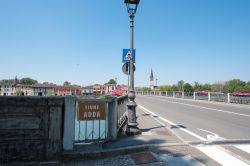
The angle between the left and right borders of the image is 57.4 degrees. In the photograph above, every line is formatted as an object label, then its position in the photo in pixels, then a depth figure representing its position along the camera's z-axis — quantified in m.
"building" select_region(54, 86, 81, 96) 132.12
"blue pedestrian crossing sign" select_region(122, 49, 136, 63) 8.24
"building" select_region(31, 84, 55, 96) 131.32
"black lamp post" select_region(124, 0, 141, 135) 7.14
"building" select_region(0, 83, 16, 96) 134.95
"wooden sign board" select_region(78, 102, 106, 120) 5.77
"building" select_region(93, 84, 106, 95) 160.00
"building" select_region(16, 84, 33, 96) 126.62
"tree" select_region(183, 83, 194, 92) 73.24
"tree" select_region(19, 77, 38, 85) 181.15
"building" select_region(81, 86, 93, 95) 145.25
